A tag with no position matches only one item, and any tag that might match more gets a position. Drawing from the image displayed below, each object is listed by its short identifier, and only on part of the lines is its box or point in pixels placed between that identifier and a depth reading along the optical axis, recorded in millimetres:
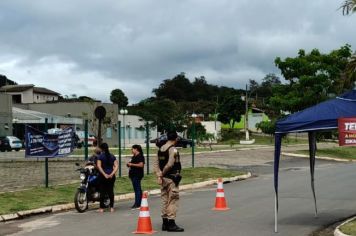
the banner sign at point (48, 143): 17562
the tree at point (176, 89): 143625
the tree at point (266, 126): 42834
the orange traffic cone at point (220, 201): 13852
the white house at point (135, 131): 76500
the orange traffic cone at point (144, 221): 10398
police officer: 10547
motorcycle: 13930
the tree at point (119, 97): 125625
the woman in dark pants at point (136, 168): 14391
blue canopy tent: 10578
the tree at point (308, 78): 40750
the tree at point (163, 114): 74000
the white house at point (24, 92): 98938
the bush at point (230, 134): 85331
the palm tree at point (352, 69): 16328
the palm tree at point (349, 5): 15947
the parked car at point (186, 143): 54188
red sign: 10305
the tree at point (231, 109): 97375
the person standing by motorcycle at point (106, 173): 14148
